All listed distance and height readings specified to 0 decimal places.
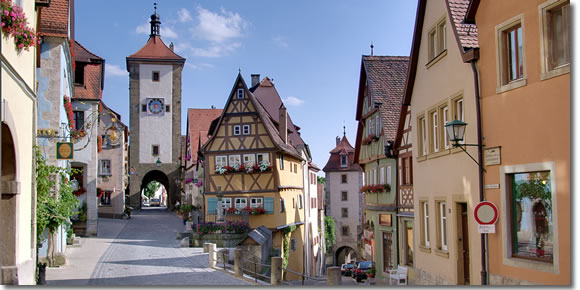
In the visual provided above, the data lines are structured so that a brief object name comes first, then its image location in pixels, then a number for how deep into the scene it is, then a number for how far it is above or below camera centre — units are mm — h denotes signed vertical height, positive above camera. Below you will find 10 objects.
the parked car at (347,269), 37688 -5261
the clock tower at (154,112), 50250 +5699
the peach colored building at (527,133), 8961 +712
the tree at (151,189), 100475 -800
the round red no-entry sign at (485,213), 10180 -530
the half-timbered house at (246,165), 29516 +856
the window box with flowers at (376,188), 21359 -237
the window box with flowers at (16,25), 8883 +2344
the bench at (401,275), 18500 -2752
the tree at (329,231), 51984 -4007
